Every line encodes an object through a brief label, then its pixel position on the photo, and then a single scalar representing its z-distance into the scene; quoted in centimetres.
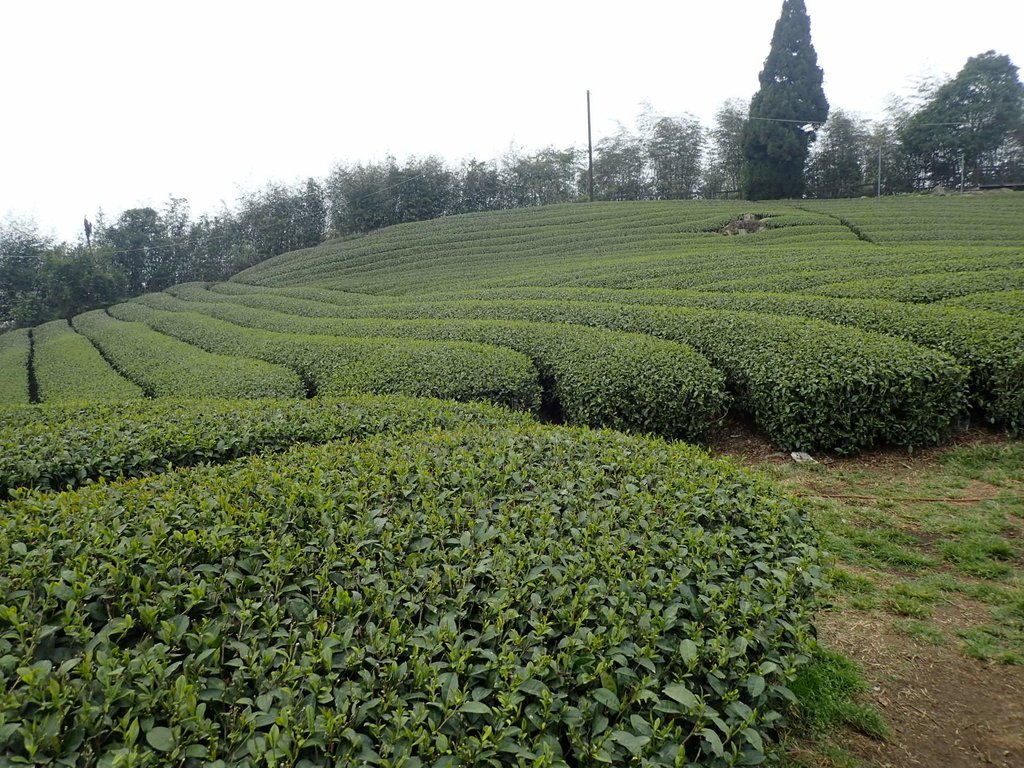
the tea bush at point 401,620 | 168
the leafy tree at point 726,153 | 4141
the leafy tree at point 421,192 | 4400
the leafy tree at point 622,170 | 4609
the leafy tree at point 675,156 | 4431
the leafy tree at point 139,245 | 4153
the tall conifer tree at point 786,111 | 3253
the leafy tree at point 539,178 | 4788
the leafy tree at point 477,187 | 4644
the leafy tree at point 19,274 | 3294
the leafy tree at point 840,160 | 3781
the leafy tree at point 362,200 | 4334
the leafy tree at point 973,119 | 3303
